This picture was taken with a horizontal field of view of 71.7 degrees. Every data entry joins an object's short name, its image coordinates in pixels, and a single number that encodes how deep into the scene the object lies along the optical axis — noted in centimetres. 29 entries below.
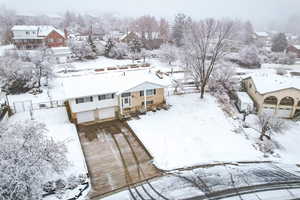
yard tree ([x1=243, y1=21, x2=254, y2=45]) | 6825
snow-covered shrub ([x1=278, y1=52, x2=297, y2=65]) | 5466
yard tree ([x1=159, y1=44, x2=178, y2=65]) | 4632
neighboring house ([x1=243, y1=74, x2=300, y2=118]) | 2727
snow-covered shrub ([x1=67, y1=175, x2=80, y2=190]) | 1398
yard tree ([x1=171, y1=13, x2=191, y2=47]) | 6512
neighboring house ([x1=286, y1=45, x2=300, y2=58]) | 6150
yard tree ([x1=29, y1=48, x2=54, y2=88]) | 3027
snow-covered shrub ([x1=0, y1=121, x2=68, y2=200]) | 1044
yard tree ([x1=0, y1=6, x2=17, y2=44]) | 6150
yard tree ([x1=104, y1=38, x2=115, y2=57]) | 5232
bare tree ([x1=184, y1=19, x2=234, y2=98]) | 2603
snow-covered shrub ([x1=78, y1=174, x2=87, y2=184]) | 1444
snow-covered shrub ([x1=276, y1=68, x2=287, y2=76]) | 4424
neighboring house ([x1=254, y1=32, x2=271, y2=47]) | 7944
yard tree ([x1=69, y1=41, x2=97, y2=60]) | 4772
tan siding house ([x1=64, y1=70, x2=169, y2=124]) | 2142
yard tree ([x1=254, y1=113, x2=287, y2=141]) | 2103
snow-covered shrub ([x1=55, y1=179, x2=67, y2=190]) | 1384
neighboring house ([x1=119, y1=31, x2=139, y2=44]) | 6066
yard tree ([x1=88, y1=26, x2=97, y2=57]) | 5009
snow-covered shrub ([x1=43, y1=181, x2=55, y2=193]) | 1352
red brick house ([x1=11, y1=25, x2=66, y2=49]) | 5420
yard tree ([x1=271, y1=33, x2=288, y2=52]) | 6297
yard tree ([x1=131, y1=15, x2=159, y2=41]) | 7016
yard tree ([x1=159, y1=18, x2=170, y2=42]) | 6862
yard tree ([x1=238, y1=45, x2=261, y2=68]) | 5006
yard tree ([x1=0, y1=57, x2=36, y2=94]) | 2873
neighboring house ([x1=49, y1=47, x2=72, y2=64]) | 4622
